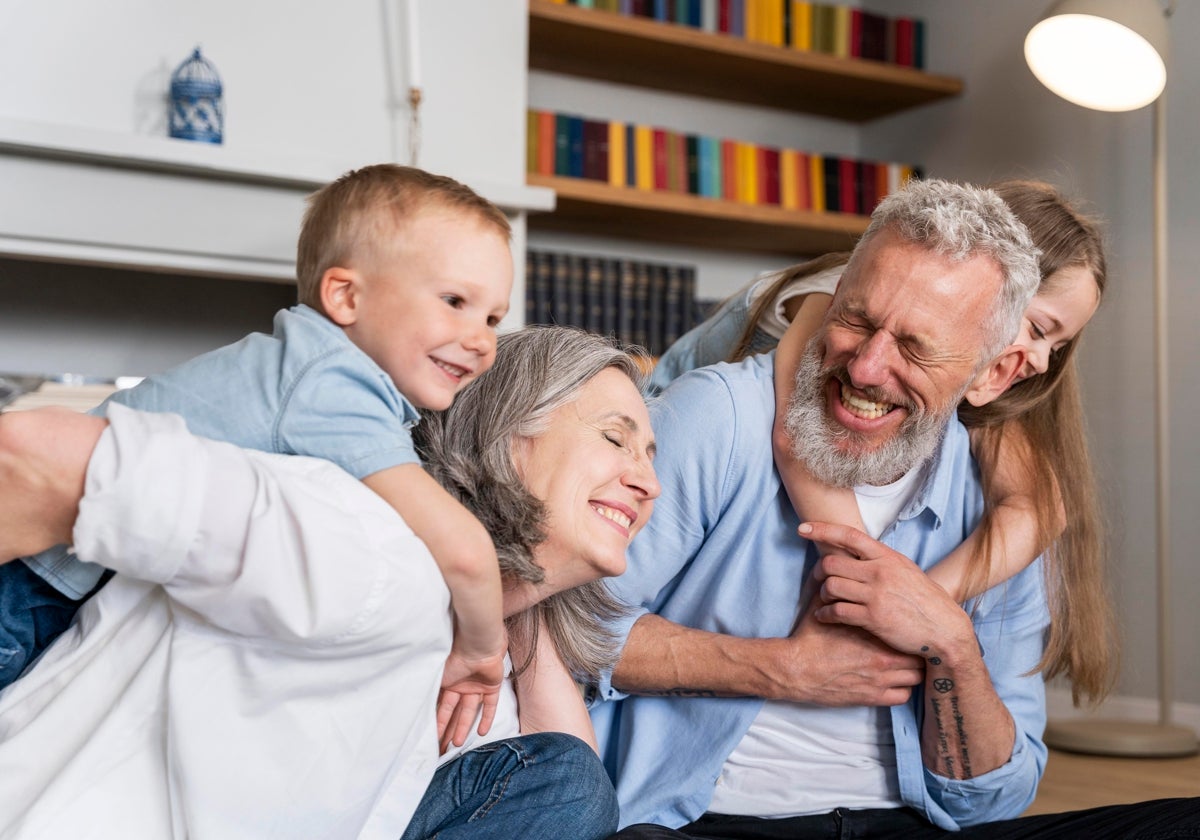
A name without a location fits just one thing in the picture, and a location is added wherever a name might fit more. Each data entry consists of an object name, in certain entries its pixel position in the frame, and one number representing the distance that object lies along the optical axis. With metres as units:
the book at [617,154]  3.82
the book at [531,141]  3.69
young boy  0.98
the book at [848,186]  4.20
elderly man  1.44
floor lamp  3.02
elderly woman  0.82
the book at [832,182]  4.18
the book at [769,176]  4.10
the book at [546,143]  3.70
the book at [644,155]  3.88
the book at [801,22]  4.14
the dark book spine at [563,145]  3.73
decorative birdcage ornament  2.69
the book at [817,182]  4.16
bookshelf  3.72
